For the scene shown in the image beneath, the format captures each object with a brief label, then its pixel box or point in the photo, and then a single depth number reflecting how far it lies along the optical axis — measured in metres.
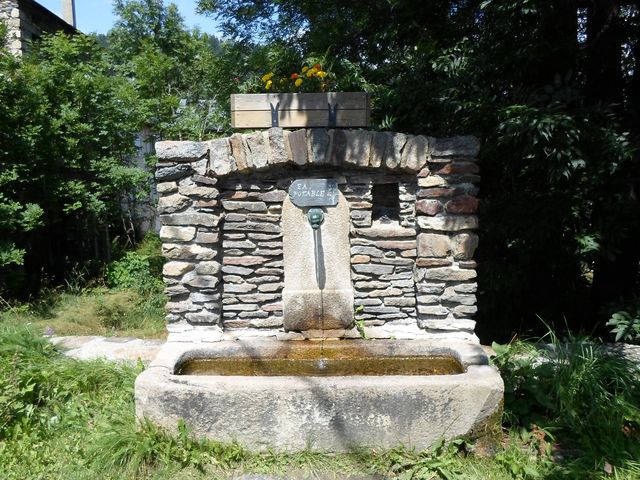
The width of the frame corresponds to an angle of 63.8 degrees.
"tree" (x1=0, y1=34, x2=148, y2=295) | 5.66
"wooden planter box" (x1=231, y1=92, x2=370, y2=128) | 3.68
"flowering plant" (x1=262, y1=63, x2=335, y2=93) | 4.69
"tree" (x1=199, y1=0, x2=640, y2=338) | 3.57
